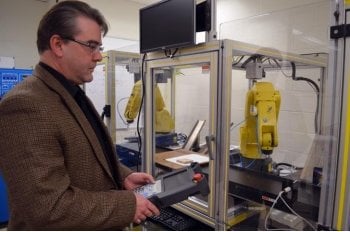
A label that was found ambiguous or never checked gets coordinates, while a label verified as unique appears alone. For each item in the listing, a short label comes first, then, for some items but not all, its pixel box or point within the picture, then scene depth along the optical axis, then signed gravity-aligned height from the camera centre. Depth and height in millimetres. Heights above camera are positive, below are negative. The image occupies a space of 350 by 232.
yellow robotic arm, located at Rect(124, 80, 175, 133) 2008 -142
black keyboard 1374 -662
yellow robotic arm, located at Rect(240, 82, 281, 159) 1343 -122
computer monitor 1256 +338
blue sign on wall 2836 +148
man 727 -153
